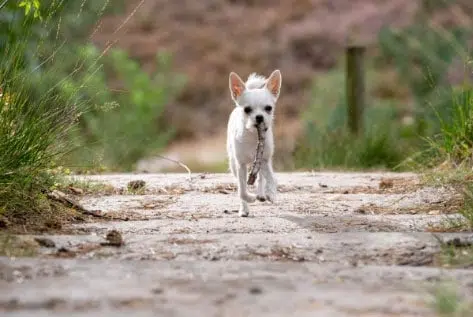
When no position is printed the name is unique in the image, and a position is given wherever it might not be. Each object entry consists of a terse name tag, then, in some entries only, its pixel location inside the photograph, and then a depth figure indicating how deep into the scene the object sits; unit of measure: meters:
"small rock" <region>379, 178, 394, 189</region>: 14.23
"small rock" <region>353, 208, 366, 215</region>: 11.69
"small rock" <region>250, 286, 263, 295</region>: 7.07
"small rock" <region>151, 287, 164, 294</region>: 7.09
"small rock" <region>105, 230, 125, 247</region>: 9.21
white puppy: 12.20
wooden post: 21.34
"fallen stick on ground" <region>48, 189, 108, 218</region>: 11.38
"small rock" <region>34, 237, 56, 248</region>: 9.12
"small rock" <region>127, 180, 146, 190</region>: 14.18
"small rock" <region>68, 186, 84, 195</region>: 13.38
